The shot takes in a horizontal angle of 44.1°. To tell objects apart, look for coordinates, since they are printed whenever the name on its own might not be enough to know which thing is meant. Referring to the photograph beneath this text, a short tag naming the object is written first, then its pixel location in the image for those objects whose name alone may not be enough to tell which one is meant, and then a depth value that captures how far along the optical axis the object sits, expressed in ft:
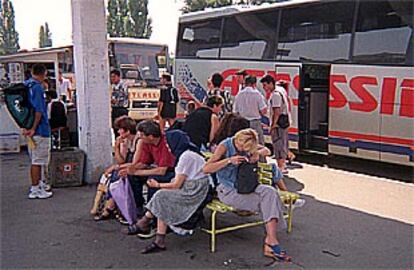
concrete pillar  25.25
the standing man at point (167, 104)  35.25
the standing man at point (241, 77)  31.03
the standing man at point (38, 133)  22.49
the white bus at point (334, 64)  27.14
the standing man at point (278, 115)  27.30
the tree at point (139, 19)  146.10
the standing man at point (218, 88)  28.35
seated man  16.75
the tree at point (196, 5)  109.50
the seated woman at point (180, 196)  15.83
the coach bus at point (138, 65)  52.19
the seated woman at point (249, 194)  15.42
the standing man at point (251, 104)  26.45
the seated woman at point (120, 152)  19.26
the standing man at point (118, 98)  33.01
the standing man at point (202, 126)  21.27
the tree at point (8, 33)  181.71
